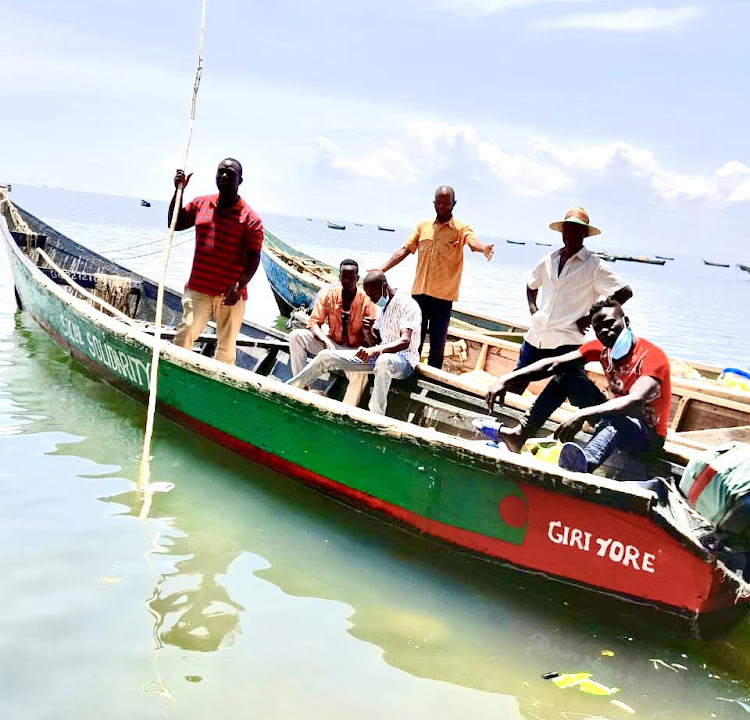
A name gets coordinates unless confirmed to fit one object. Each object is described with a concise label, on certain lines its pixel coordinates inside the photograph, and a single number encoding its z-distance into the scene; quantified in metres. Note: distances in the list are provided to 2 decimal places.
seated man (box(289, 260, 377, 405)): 5.82
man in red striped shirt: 5.75
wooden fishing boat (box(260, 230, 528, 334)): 11.39
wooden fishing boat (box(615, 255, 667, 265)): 94.59
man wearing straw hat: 4.66
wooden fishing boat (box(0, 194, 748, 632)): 3.50
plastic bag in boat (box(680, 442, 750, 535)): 3.33
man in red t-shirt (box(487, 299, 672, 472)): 3.88
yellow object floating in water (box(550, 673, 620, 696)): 3.30
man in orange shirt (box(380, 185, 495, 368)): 6.44
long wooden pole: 5.19
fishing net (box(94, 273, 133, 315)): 9.53
